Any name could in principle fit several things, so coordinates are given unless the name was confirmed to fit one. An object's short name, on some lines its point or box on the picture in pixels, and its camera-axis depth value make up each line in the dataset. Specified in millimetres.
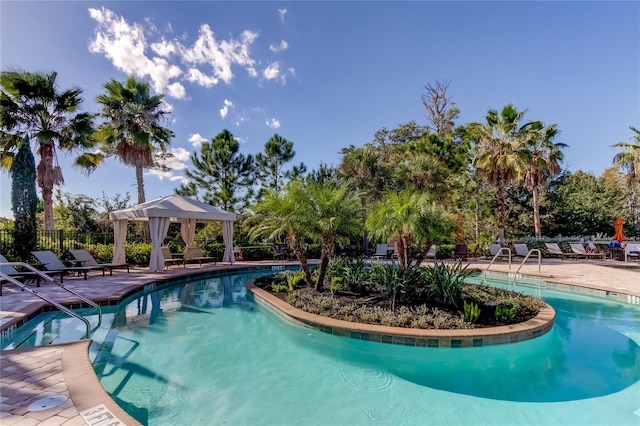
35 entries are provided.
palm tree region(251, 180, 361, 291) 7531
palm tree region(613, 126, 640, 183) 15773
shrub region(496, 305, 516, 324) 5457
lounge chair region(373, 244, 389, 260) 16828
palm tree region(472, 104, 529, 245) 15555
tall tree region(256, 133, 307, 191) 22953
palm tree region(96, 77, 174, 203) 14797
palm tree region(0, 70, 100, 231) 11555
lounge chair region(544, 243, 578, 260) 16953
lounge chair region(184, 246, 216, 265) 13922
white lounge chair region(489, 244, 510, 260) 16109
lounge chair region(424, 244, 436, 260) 16175
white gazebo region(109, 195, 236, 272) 11648
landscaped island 5438
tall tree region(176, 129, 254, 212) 21781
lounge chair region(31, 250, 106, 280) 9695
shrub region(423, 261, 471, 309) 6043
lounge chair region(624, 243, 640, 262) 14613
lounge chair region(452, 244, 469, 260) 16719
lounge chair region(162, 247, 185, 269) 13330
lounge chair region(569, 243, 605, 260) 16406
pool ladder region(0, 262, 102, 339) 4919
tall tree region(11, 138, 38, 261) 11680
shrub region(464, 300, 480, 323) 5390
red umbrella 15992
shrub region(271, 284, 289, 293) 8247
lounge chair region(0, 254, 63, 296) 8477
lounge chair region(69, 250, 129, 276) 11078
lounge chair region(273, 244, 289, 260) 17156
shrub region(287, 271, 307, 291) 8391
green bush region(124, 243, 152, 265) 14172
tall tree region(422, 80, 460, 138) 26938
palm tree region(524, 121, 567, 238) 18094
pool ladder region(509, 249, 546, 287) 10852
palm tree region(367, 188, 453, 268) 7070
